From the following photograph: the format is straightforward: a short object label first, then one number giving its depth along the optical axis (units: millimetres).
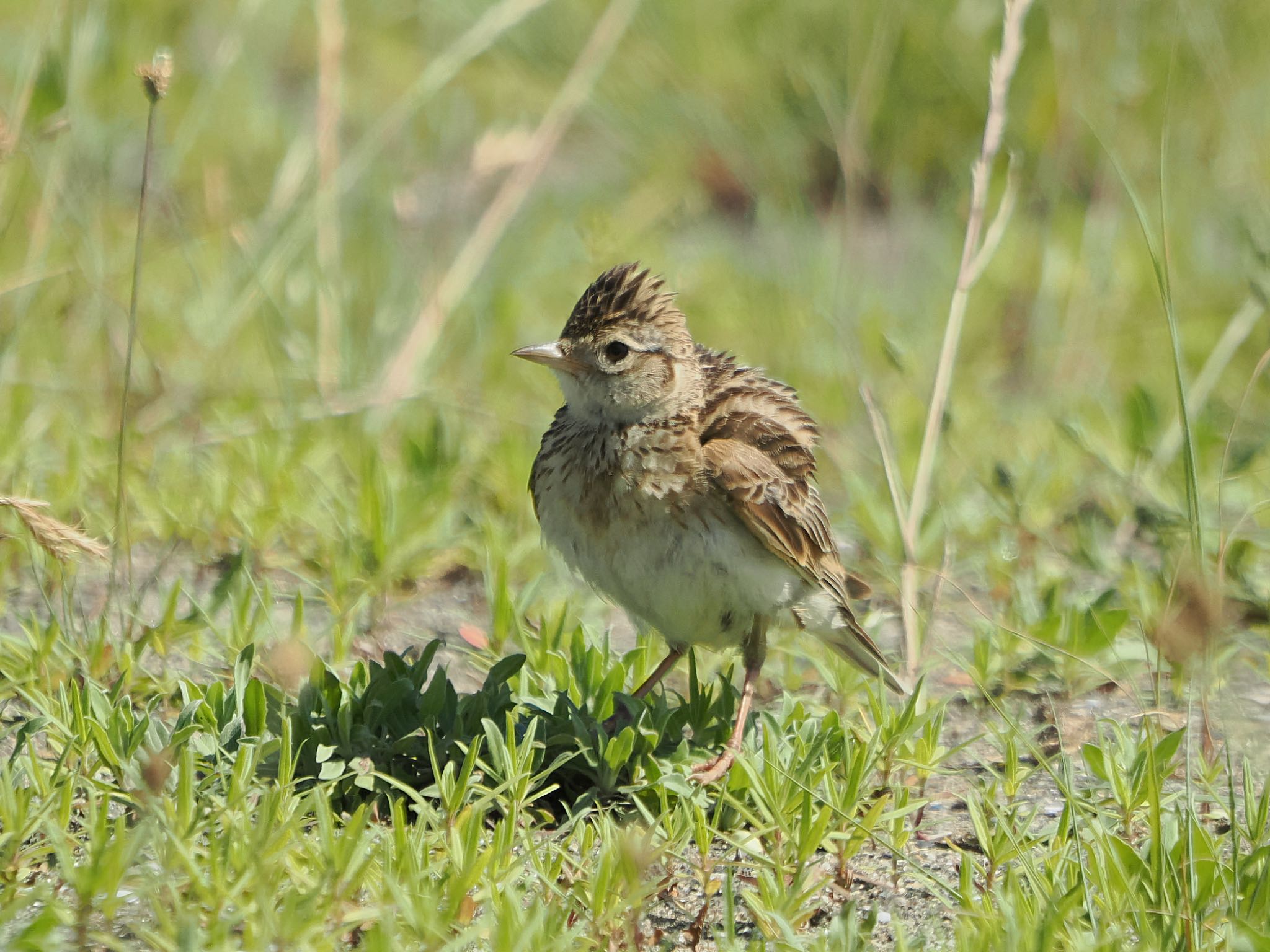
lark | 7215
